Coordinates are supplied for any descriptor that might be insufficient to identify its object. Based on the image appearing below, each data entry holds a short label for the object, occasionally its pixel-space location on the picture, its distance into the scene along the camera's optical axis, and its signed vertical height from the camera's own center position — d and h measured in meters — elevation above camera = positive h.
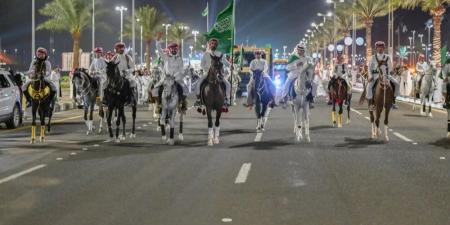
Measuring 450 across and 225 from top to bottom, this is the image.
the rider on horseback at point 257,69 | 19.47 +0.74
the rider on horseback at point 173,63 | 16.64 +0.81
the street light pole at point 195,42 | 101.97 +9.43
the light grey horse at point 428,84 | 26.20 +0.51
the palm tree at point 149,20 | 69.44 +7.99
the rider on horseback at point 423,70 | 26.57 +1.10
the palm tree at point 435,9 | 41.50 +5.70
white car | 20.61 -0.26
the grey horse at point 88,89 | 20.06 +0.15
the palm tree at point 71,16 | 50.00 +6.09
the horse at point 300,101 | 17.39 -0.16
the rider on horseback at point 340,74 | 22.64 +0.76
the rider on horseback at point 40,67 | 17.47 +0.71
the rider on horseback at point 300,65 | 17.28 +0.83
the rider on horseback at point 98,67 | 20.19 +0.85
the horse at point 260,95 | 19.77 +0.01
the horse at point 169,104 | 16.83 -0.25
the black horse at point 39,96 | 17.48 -0.07
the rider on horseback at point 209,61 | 16.50 +0.88
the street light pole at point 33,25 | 36.99 +3.99
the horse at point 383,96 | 17.11 +0.00
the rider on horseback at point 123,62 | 17.72 +0.89
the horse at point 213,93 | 16.39 +0.05
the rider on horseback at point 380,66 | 16.95 +0.80
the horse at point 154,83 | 18.51 +0.33
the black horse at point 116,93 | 17.50 +0.03
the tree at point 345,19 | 75.62 +9.53
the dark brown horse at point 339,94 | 22.30 +0.06
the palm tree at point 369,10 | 62.12 +8.42
